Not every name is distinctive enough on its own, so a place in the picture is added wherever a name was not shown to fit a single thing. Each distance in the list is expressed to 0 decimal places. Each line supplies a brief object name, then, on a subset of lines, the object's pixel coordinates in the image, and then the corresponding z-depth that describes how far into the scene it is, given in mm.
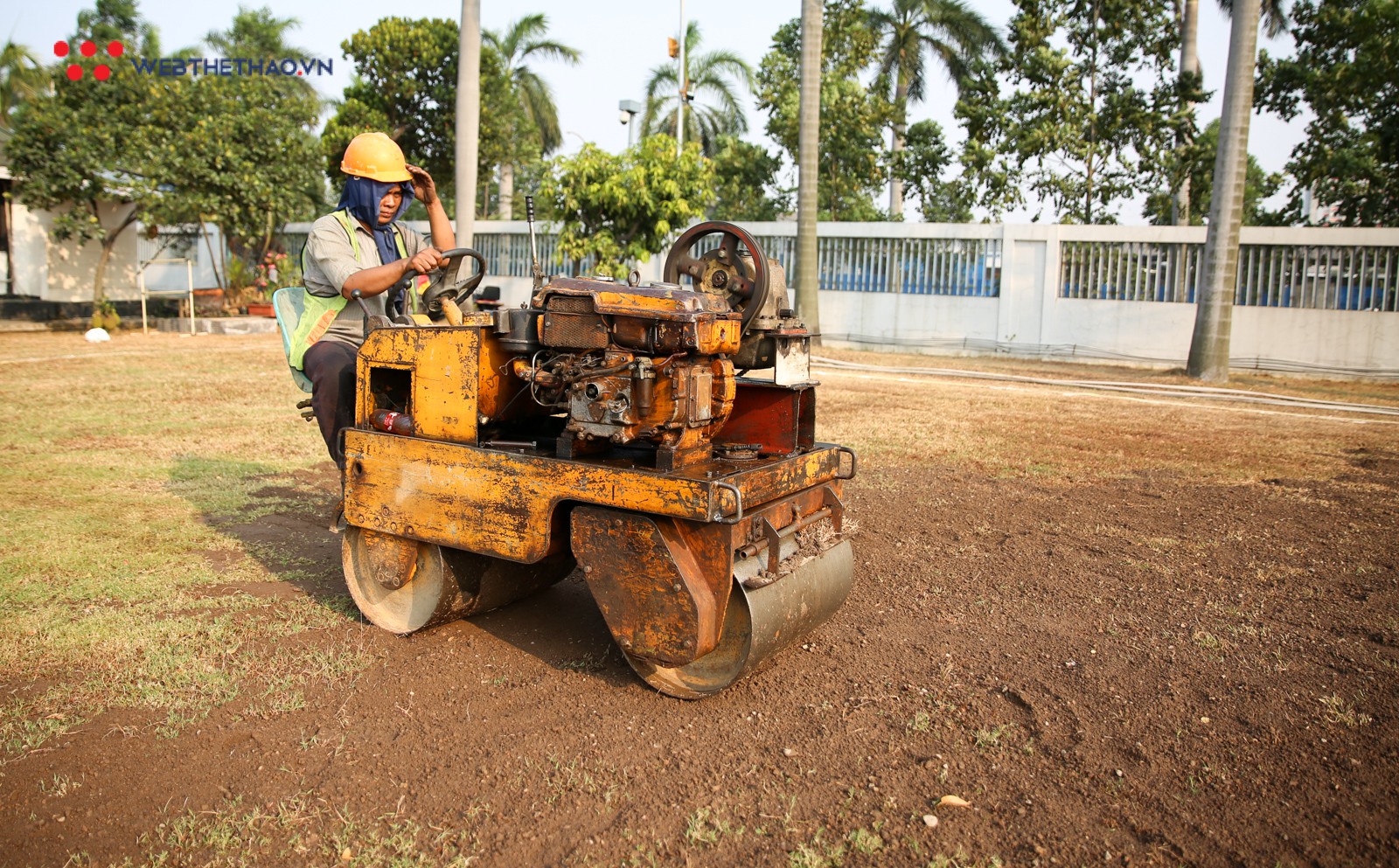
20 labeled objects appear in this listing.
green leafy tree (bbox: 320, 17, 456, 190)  23047
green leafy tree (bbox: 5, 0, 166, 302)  16609
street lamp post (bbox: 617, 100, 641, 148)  21797
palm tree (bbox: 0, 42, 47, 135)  19609
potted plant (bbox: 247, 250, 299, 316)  20703
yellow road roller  3311
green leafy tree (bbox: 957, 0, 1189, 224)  20641
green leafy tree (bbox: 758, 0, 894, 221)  23109
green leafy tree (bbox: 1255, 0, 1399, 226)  17297
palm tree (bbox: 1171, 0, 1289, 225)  19953
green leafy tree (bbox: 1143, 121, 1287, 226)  20125
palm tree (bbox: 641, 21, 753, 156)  28828
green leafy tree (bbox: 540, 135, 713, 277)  16547
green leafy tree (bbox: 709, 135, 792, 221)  26203
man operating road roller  4242
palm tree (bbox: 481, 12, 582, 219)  29375
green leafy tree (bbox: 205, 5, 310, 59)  32500
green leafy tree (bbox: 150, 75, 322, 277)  17547
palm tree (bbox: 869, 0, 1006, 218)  23875
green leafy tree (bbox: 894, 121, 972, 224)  24016
